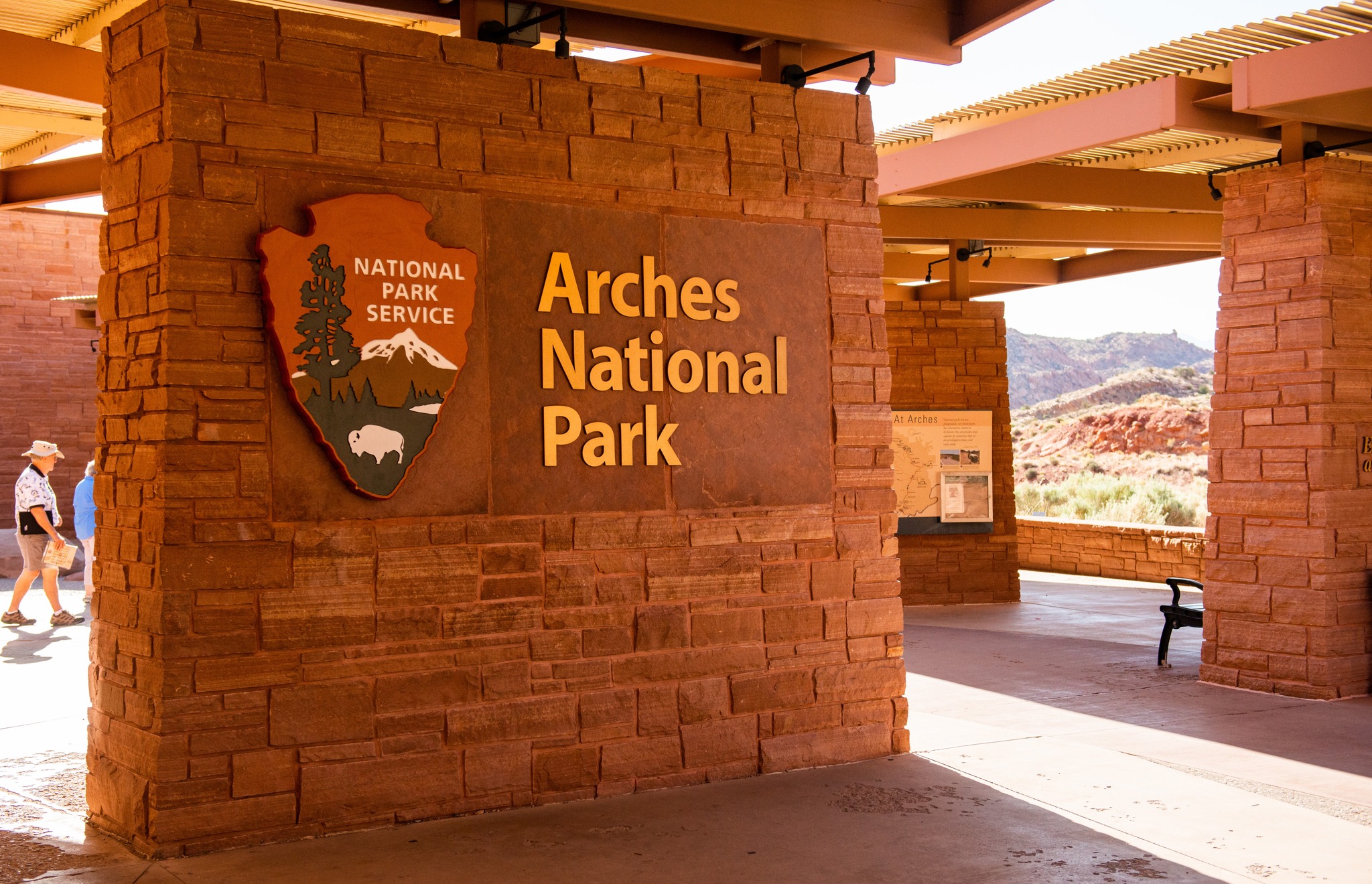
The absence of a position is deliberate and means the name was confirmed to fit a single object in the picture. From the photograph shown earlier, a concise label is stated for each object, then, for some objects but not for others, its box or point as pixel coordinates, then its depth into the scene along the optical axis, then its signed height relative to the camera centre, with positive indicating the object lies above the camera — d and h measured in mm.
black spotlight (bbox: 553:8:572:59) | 5742 +2086
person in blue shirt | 12594 -192
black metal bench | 9289 -1071
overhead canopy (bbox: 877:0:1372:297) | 7617 +2635
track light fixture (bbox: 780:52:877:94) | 6426 +2172
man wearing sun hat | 11828 -288
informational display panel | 13898 +89
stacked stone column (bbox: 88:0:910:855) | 4777 -252
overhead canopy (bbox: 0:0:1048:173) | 5984 +2438
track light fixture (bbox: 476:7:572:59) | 5566 +2098
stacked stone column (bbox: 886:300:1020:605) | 13922 +985
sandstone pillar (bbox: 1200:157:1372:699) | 8312 +320
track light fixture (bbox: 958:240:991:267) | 14016 +2662
